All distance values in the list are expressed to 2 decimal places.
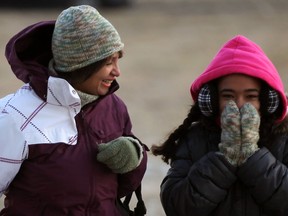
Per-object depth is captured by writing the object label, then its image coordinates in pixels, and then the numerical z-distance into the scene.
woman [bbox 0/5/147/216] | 7.43
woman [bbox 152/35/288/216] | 7.57
